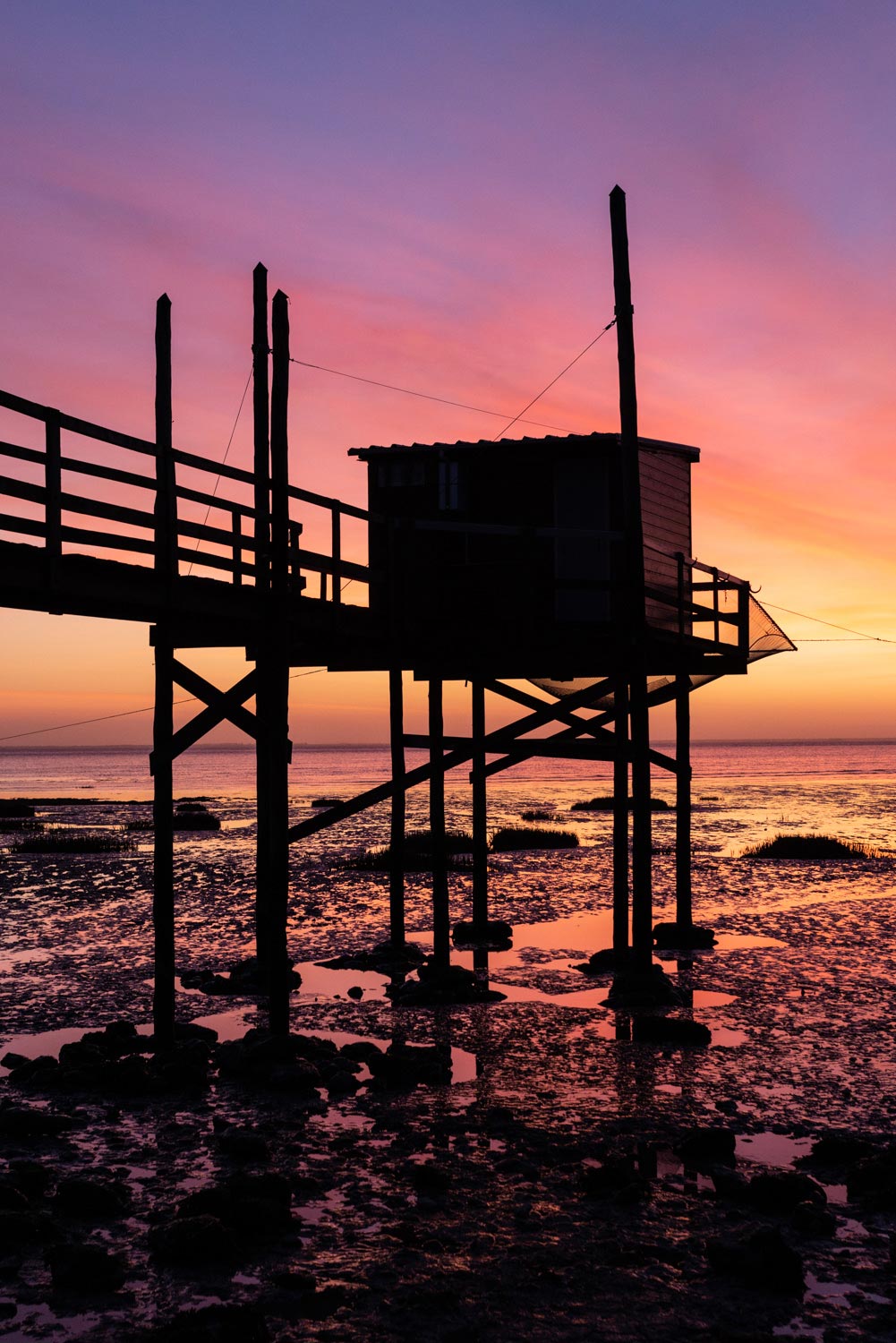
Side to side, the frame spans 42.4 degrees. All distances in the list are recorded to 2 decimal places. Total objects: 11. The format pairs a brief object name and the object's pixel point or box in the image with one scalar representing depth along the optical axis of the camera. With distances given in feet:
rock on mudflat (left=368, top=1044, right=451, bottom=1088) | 35.01
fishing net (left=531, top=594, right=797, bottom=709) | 61.16
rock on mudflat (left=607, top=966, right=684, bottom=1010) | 45.60
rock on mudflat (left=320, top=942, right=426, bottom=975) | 53.78
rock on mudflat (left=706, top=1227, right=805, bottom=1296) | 21.65
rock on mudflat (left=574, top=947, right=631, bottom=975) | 51.93
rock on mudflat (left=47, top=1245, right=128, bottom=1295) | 21.85
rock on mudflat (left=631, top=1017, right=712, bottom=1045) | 40.06
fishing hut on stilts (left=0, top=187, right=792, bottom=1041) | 36.88
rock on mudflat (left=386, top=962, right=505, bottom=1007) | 46.26
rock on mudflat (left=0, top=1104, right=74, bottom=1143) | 30.63
